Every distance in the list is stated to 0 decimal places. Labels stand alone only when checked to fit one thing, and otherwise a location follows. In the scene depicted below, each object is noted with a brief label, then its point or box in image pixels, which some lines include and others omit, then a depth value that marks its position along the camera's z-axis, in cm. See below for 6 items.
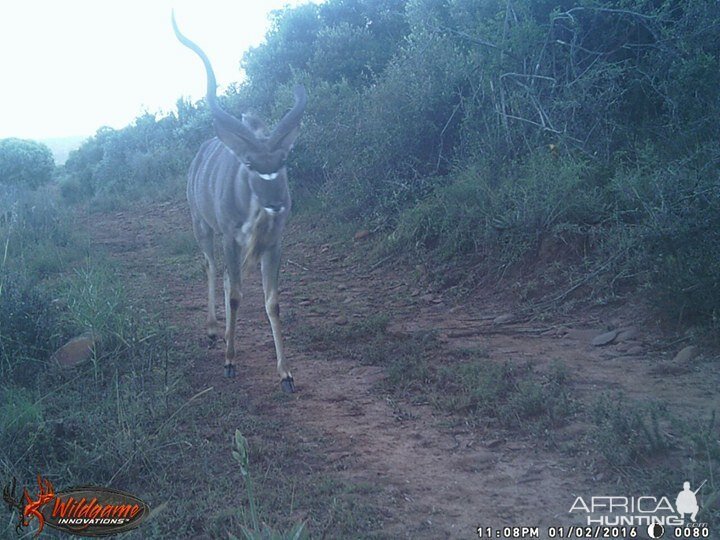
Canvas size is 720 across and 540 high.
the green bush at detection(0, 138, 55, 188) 1981
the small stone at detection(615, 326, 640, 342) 605
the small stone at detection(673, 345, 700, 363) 540
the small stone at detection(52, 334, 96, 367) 564
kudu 597
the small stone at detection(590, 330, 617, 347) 607
